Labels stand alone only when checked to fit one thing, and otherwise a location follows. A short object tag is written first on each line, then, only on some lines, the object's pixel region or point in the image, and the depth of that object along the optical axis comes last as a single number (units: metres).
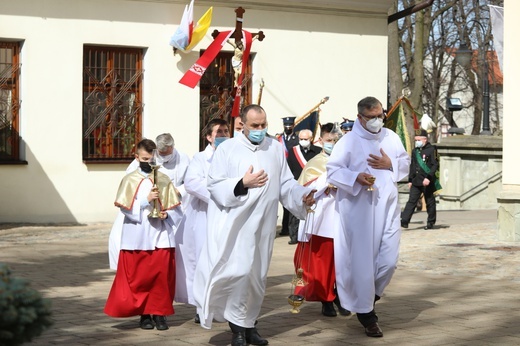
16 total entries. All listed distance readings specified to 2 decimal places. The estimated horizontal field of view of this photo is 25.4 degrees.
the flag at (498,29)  18.06
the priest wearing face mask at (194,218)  10.02
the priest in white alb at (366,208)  9.41
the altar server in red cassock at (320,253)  10.23
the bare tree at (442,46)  34.59
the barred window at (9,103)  19.22
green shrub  4.43
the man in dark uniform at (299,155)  17.08
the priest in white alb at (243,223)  8.57
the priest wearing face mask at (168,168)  9.95
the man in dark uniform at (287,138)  18.30
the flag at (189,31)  20.16
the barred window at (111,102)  20.08
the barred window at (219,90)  21.20
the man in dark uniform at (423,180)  19.59
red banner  20.20
